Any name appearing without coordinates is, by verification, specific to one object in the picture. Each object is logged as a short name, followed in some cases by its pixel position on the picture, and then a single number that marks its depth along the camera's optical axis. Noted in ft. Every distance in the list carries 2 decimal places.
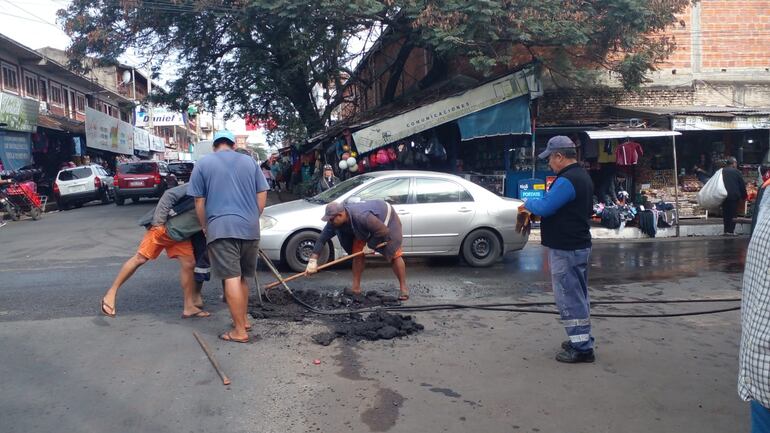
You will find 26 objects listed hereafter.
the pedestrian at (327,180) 45.80
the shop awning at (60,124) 86.51
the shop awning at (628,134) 43.47
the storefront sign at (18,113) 70.79
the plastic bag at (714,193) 43.75
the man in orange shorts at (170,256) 20.45
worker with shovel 22.39
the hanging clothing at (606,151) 48.44
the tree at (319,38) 42.78
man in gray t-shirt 17.53
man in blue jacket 15.88
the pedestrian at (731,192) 43.52
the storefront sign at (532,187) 46.68
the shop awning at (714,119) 45.11
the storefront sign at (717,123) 45.14
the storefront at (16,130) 71.56
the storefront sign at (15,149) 73.77
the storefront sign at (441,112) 45.52
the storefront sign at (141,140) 131.75
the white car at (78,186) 72.90
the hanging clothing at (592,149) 48.34
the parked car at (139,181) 74.54
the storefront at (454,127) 45.70
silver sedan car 30.68
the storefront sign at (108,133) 94.02
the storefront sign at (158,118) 159.84
